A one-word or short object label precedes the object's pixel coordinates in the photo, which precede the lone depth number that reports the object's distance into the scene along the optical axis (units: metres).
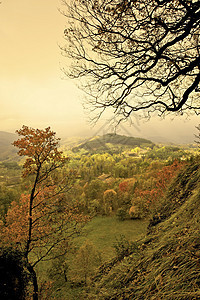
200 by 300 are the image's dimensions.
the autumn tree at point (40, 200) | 6.37
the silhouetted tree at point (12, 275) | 3.61
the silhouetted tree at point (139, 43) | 3.38
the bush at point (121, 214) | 29.33
